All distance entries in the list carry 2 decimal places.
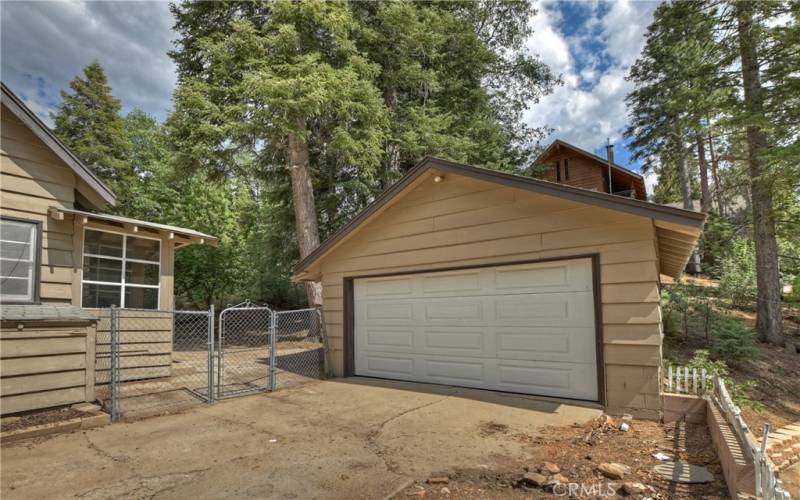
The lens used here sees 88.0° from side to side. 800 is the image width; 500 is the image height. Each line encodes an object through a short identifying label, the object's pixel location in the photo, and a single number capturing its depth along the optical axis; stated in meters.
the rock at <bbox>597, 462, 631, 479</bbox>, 3.35
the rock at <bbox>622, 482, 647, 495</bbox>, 3.06
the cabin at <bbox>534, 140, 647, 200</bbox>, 19.05
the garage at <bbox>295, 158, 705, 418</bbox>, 5.22
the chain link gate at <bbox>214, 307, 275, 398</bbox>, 7.14
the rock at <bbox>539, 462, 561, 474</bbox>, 3.43
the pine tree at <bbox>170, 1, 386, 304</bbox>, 11.19
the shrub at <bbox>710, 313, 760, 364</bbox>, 7.96
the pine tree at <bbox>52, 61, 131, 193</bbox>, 19.45
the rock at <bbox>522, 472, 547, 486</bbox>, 3.21
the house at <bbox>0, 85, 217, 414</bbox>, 5.14
